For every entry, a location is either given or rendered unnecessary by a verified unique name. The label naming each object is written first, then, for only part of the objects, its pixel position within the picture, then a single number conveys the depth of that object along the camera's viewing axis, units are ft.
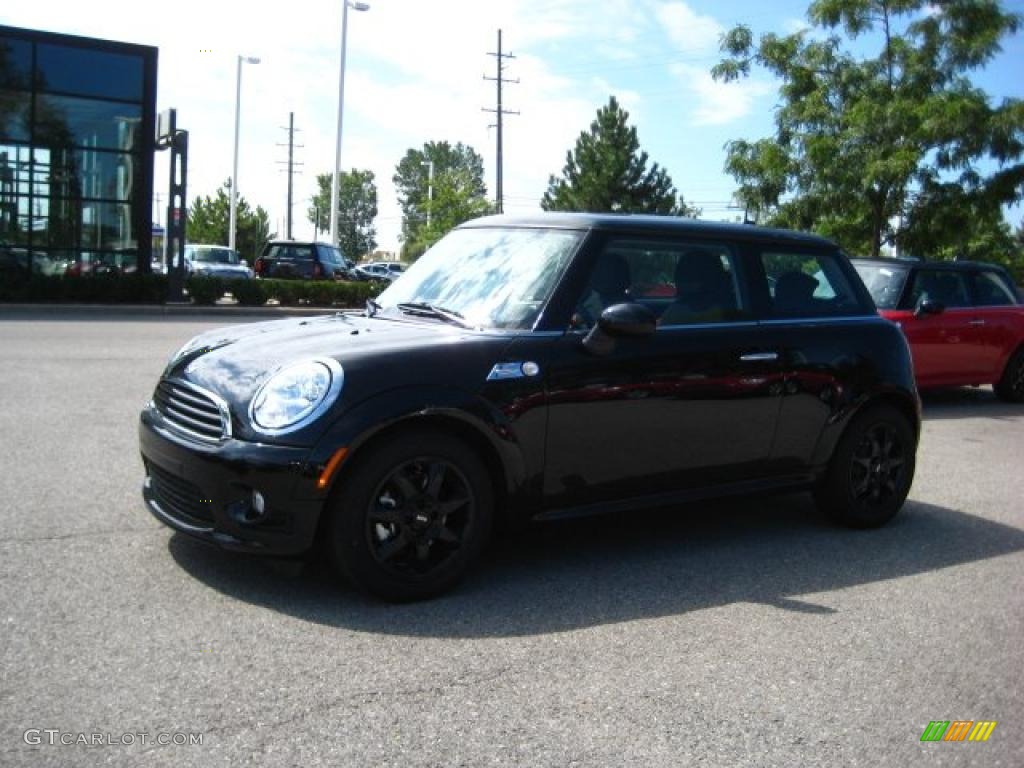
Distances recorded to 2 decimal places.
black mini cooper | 13.09
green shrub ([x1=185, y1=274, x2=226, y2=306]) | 79.66
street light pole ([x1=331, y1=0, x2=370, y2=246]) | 120.81
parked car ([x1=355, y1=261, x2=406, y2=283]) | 178.05
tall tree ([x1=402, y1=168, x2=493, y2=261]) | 141.49
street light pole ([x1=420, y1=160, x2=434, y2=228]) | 141.08
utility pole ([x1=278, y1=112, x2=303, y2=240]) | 264.76
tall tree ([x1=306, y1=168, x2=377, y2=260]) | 377.50
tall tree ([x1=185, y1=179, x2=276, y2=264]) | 235.61
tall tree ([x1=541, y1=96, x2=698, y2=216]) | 183.73
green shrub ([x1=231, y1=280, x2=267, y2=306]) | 83.05
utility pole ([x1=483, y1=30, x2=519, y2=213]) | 147.43
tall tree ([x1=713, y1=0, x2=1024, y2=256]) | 58.59
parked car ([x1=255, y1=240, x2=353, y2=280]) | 95.71
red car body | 35.17
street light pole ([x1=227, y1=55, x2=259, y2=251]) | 158.92
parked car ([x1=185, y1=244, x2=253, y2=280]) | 114.39
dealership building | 75.77
